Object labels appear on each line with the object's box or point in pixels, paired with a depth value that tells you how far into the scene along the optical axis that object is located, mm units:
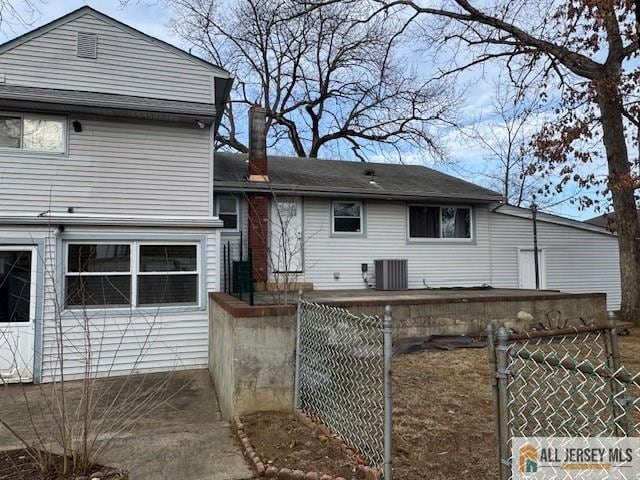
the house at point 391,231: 10961
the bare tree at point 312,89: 21750
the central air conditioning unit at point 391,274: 11500
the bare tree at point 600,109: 10414
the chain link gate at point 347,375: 2994
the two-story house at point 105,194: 7219
